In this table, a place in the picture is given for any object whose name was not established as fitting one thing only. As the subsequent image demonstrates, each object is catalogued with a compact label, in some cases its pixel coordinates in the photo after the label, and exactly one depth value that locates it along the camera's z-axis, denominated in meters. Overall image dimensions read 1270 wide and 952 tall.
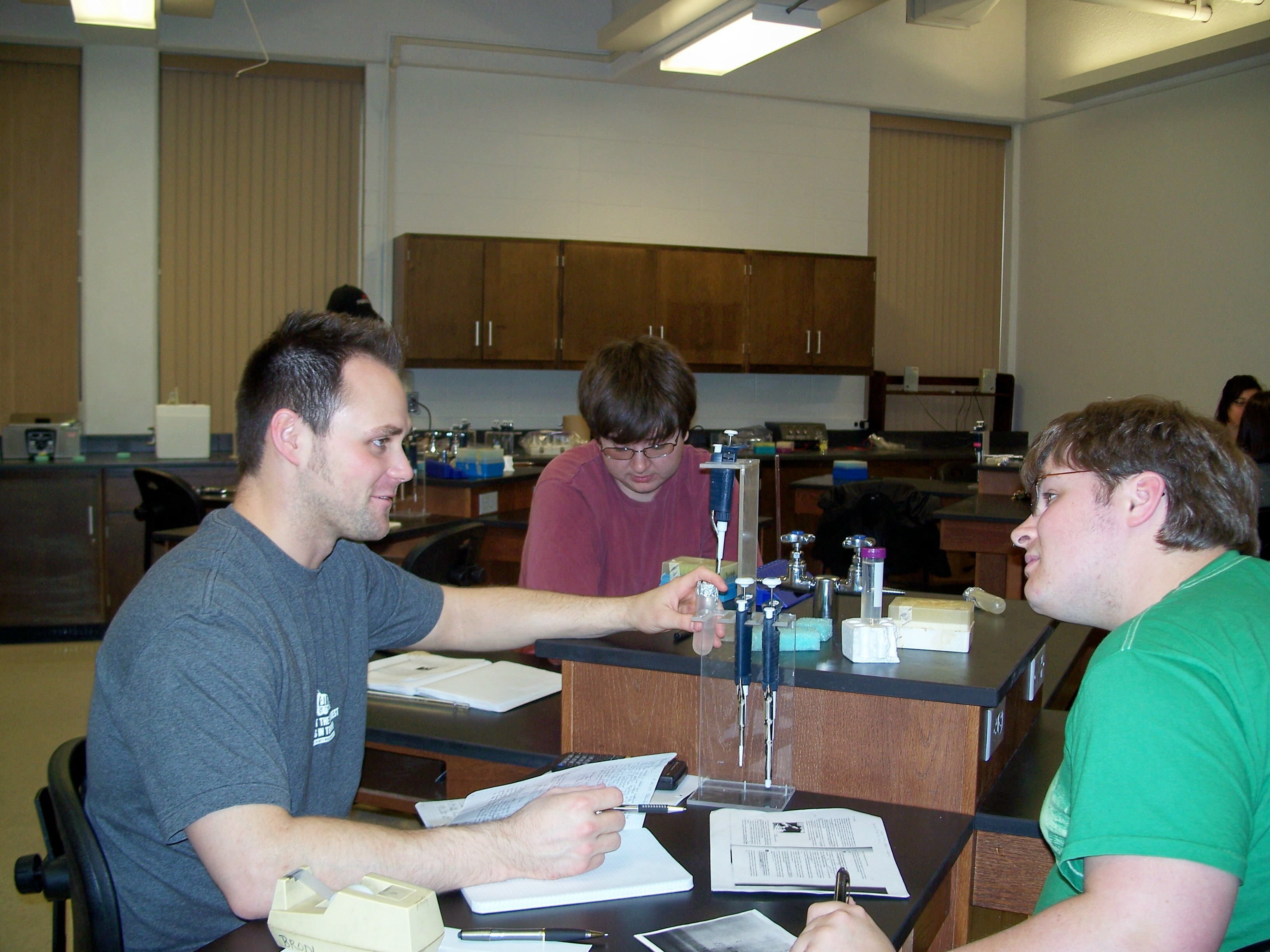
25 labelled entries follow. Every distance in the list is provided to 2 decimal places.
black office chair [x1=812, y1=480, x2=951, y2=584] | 5.28
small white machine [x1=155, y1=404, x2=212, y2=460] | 5.67
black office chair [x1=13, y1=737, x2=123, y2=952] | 1.21
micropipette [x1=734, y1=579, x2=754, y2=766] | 1.56
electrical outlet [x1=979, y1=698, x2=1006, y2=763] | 1.59
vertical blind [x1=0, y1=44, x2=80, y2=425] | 5.89
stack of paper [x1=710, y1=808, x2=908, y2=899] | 1.30
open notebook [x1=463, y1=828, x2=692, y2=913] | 1.24
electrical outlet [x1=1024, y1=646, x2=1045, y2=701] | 1.93
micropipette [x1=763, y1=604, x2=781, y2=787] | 1.56
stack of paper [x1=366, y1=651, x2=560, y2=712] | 2.04
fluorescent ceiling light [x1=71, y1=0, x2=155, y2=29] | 4.69
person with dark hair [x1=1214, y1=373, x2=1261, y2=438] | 5.36
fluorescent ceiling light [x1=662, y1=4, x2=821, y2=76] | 4.98
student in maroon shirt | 2.29
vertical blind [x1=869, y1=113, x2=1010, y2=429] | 7.75
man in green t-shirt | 0.96
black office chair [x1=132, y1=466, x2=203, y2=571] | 4.76
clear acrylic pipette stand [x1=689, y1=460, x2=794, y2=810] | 1.59
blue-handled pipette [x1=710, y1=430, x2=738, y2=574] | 1.88
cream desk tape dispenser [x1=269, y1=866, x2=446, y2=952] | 1.02
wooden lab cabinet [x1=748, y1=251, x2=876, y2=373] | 7.00
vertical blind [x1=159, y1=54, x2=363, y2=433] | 6.21
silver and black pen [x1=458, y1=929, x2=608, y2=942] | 1.17
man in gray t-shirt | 1.18
